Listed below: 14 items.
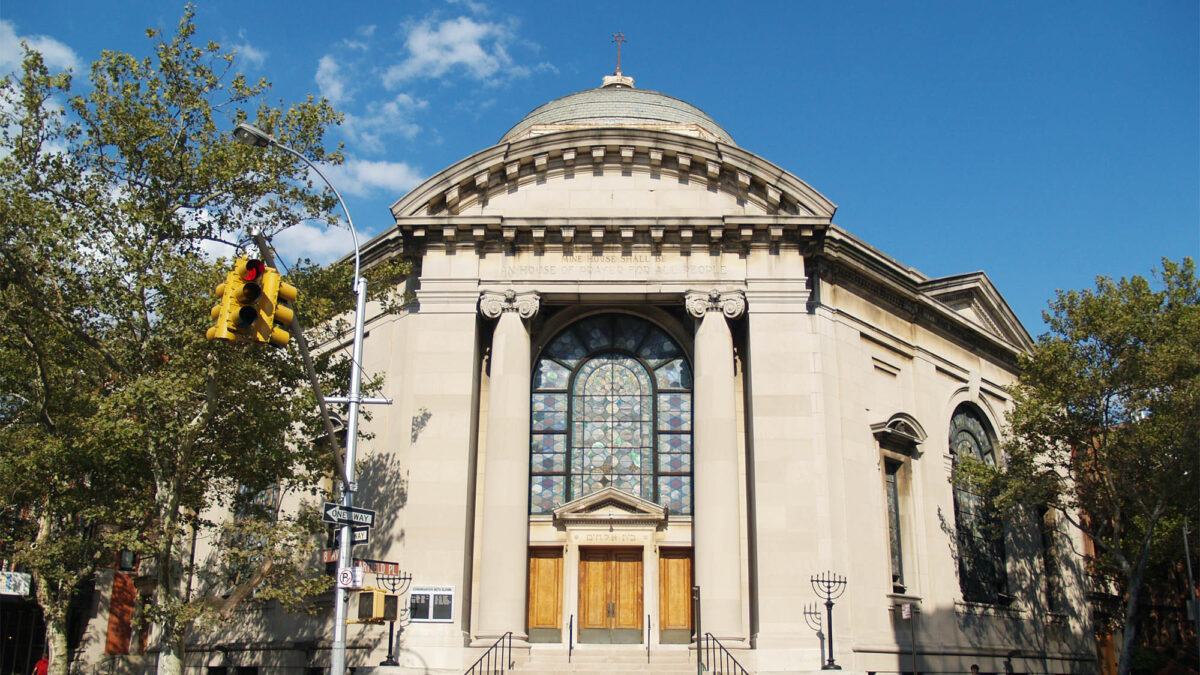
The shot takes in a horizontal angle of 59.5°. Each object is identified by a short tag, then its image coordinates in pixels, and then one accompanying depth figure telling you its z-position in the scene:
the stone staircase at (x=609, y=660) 23.16
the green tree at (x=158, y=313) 21.06
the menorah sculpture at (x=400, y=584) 24.39
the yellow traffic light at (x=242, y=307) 12.34
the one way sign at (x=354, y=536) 17.60
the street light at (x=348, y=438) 16.39
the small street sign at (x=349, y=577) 16.45
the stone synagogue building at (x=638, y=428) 24.83
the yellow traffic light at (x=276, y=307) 12.68
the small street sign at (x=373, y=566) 17.11
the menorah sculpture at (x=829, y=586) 24.64
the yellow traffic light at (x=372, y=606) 16.16
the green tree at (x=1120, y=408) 28.83
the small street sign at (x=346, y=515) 16.42
